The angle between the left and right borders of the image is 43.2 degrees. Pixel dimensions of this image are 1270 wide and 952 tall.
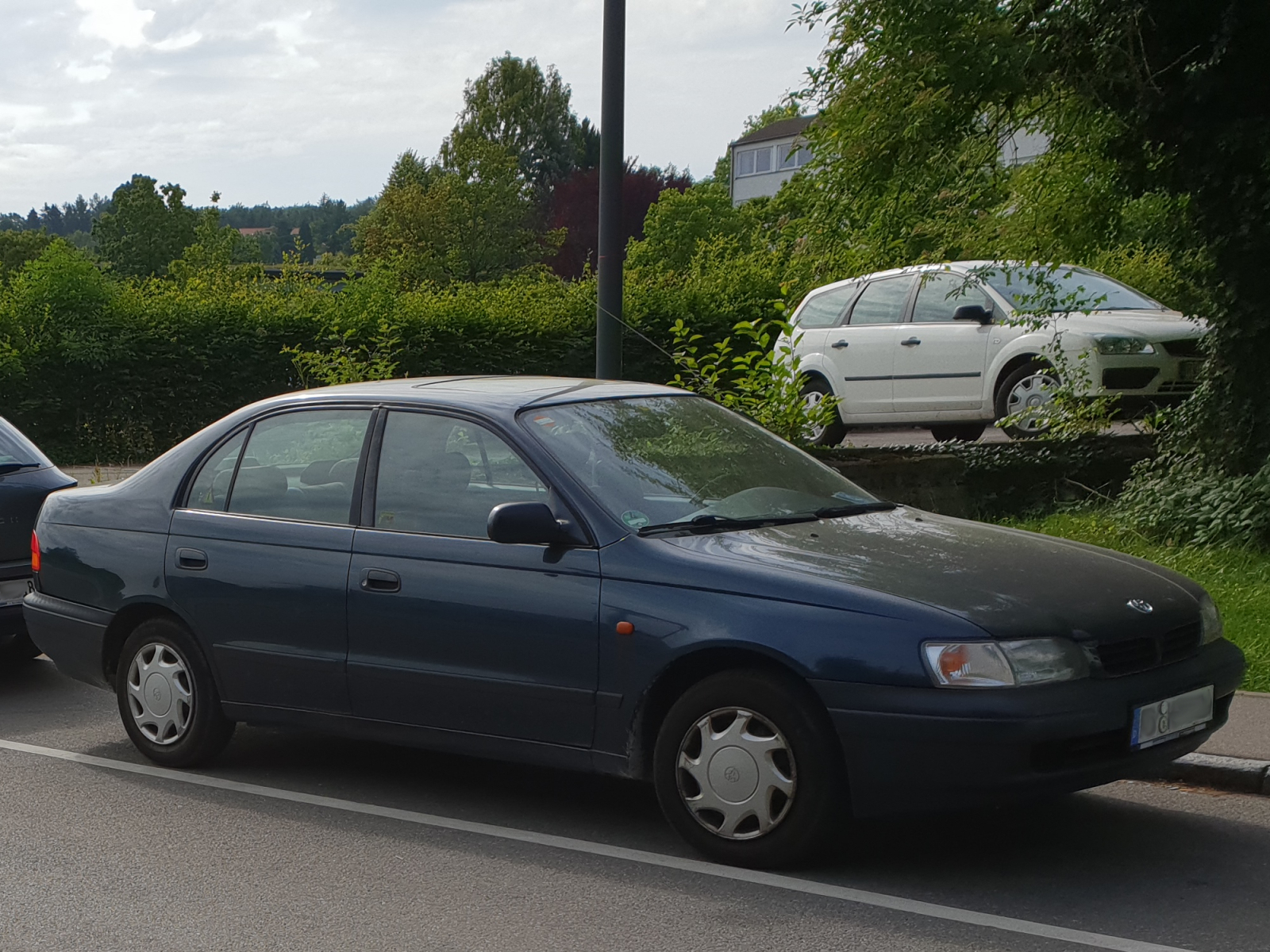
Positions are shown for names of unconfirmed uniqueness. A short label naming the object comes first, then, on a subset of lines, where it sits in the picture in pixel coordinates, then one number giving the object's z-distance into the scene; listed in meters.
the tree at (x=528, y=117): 90.62
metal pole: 9.89
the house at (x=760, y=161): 95.38
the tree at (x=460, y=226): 70.14
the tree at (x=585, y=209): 75.31
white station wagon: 13.15
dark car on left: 8.62
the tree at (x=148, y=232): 81.31
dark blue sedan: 4.90
